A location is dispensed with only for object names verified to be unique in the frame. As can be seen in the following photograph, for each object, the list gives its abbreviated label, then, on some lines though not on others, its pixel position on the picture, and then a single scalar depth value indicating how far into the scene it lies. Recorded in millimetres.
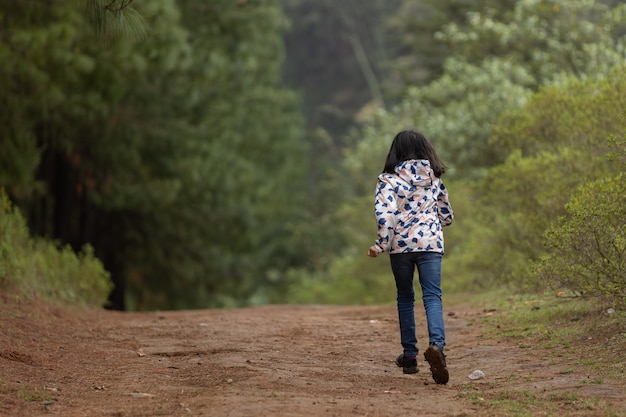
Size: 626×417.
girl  15727
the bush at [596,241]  17000
